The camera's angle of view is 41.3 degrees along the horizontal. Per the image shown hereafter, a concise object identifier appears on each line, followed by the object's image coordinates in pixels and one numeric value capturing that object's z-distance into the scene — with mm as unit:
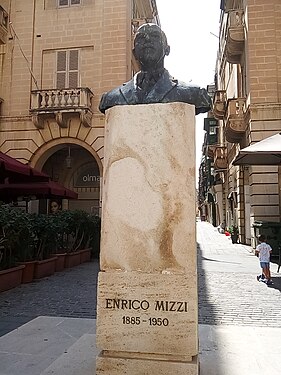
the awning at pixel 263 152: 7688
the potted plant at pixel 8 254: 7199
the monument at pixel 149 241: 2932
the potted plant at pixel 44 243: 8750
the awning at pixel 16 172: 8273
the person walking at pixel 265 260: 7883
